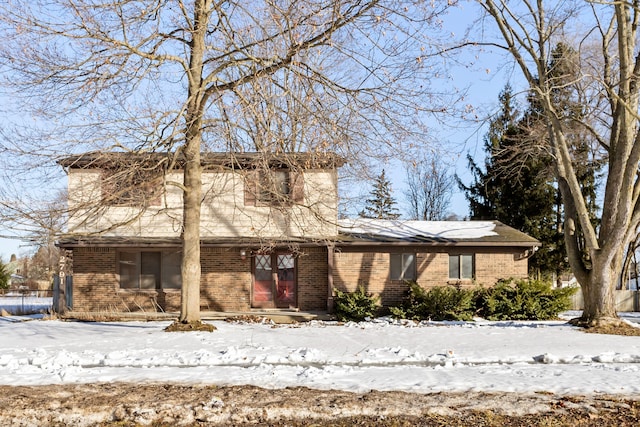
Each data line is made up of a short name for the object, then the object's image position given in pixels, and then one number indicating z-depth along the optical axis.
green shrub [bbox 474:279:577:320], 20.92
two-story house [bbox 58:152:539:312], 20.73
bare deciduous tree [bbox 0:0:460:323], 11.58
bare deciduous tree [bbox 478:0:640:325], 16.41
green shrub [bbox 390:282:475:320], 20.45
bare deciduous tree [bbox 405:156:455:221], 48.59
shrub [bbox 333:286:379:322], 20.27
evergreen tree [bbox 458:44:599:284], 33.69
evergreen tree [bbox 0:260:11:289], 44.42
